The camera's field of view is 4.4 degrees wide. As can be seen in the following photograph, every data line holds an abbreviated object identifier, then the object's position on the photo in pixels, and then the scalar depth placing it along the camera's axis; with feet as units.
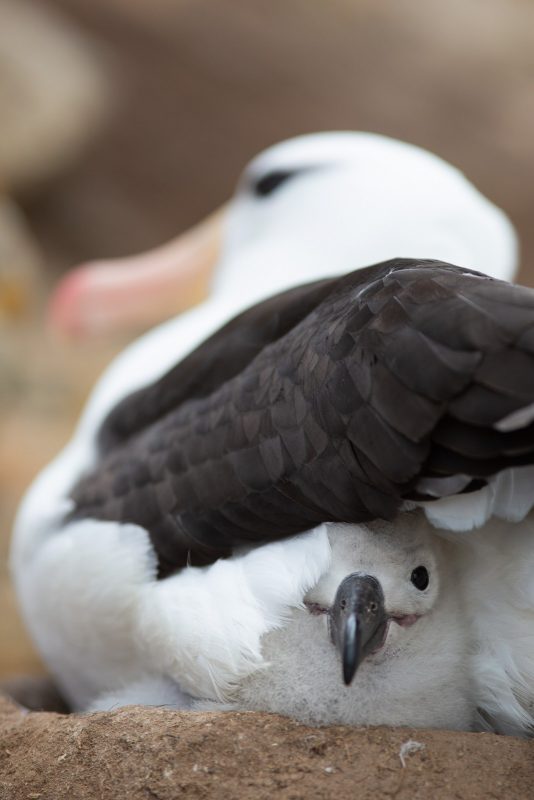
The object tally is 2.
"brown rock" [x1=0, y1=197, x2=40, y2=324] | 20.68
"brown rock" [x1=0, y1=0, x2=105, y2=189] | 28.56
